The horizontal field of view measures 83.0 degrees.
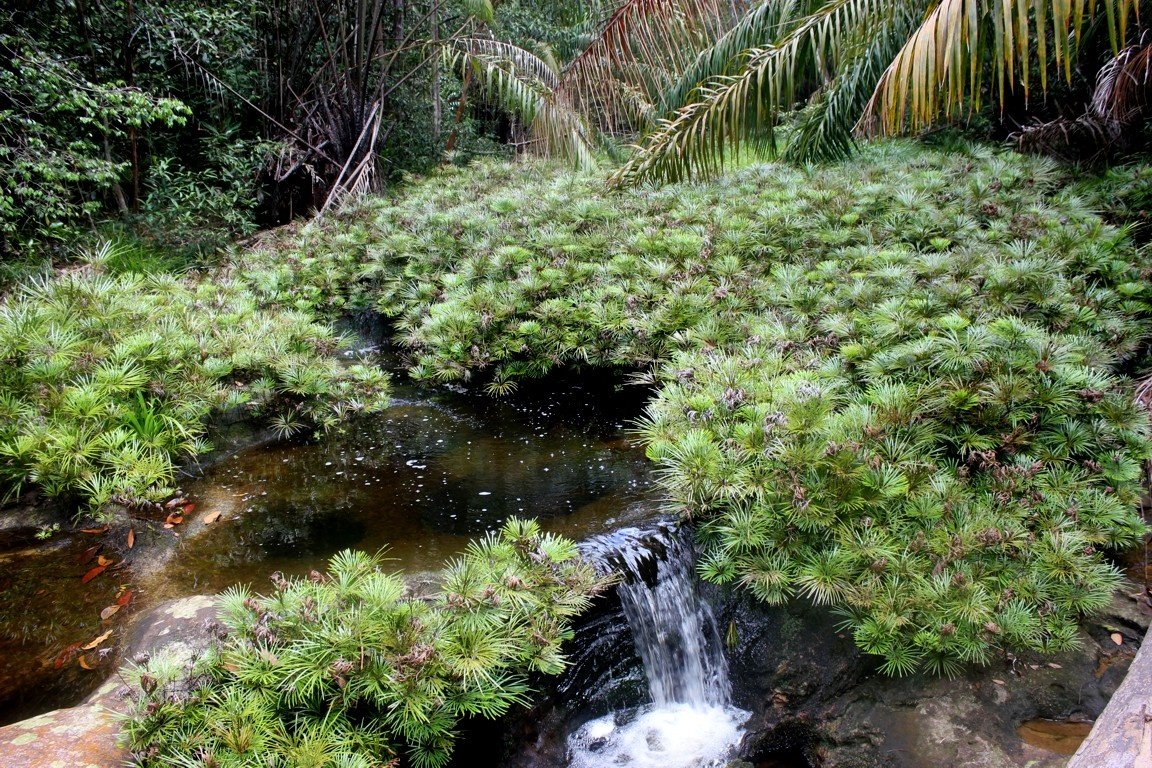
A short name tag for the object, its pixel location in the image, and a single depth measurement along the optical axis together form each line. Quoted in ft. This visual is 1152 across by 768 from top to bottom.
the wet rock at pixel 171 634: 7.79
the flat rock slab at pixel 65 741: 6.70
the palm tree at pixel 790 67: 10.70
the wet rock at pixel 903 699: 8.24
